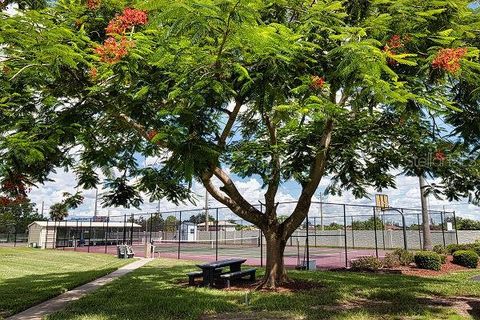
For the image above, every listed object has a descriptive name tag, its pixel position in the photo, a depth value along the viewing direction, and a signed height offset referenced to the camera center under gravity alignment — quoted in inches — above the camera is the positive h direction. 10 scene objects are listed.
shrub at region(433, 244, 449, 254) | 972.4 -48.1
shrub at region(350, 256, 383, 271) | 742.5 -61.1
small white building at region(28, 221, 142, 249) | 1834.4 -16.8
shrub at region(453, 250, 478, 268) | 804.0 -56.2
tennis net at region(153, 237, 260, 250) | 1980.4 -74.4
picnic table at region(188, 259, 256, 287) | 529.3 -55.6
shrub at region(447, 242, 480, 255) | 978.3 -43.9
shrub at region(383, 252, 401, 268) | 761.1 -57.7
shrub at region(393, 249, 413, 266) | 792.9 -52.3
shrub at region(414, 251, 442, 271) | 737.0 -54.5
